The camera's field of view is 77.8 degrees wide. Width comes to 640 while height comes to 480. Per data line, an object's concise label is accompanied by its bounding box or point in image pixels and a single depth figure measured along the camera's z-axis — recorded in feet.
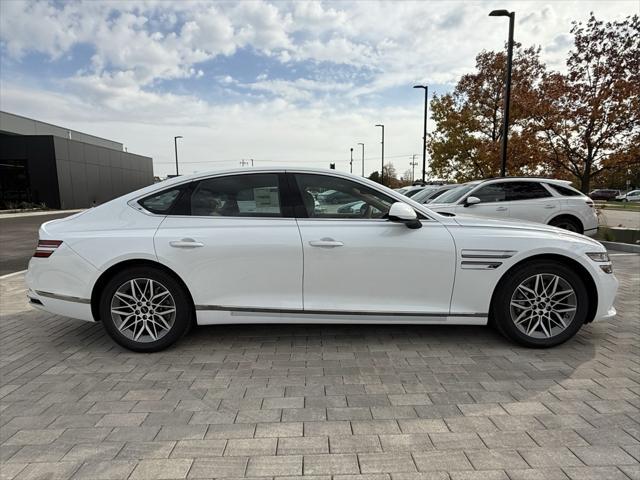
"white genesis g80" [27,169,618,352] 11.30
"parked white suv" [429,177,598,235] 27.84
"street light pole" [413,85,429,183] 68.31
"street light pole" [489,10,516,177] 37.17
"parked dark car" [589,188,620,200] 165.09
